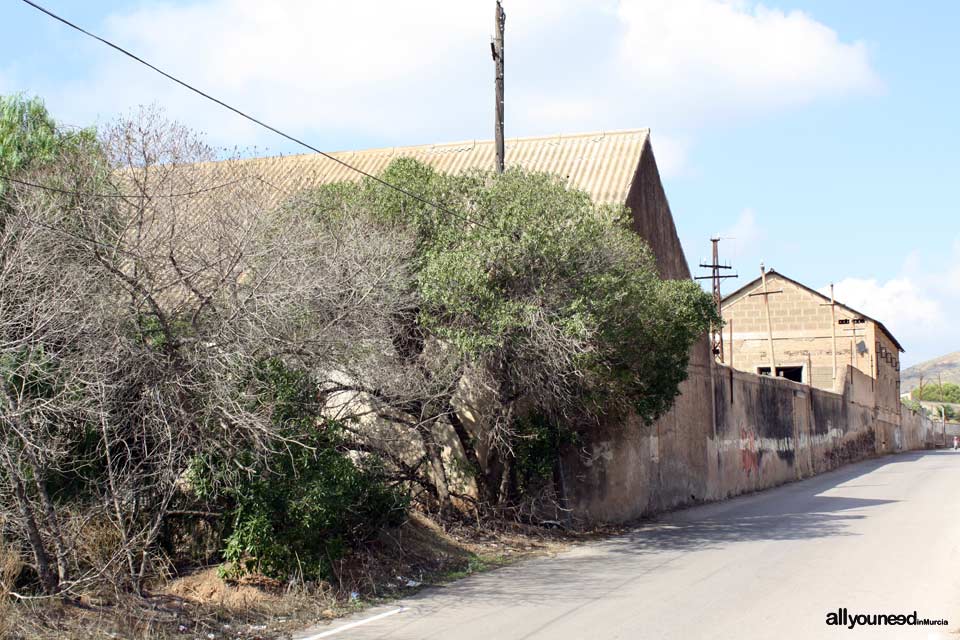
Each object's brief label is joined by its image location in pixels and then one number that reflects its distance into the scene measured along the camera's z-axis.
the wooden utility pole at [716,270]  40.44
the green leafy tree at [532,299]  12.68
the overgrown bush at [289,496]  9.69
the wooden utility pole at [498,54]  16.11
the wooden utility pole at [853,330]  53.22
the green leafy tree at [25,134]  13.37
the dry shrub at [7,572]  7.89
